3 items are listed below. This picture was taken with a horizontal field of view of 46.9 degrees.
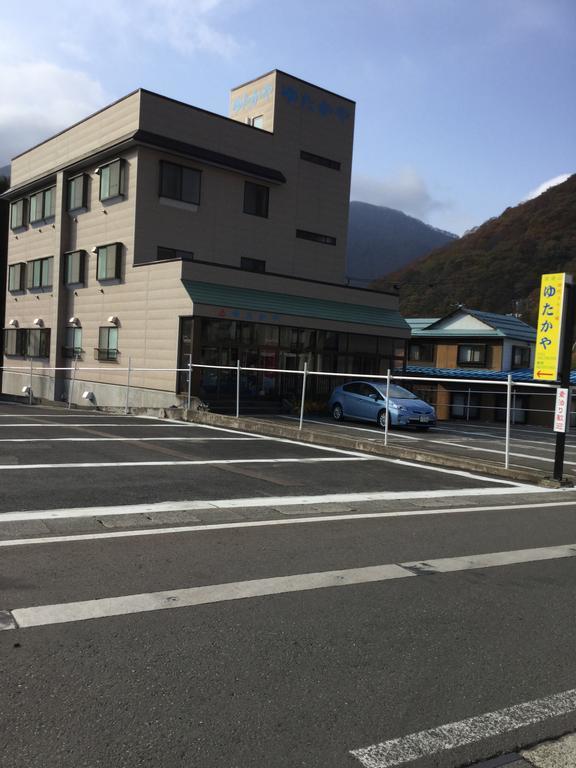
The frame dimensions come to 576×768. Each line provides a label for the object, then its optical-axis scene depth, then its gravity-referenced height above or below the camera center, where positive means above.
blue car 20.73 -1.36
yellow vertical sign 11.39 +0.80
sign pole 11.09 +0.24
